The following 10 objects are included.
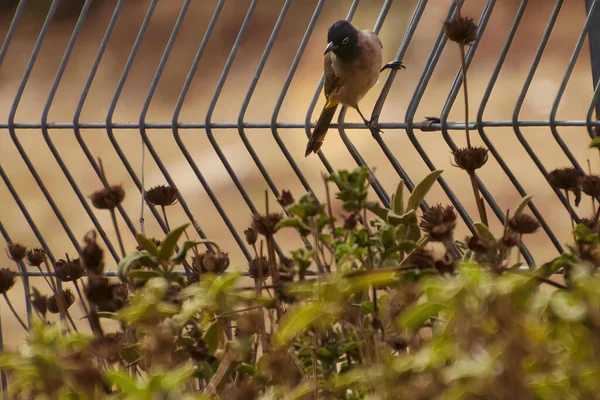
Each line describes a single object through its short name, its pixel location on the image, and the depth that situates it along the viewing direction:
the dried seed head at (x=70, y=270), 5.53
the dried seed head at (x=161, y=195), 5.77
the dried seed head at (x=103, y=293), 4.45
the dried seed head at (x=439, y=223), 4.56
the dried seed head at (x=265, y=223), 4.66
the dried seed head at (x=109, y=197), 5.19
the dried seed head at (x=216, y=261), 4.75
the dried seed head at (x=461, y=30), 5.72
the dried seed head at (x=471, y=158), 5.38
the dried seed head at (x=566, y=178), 5.45
